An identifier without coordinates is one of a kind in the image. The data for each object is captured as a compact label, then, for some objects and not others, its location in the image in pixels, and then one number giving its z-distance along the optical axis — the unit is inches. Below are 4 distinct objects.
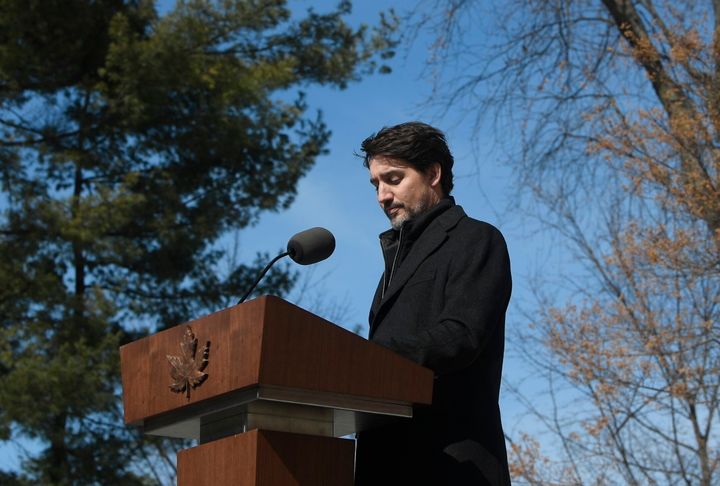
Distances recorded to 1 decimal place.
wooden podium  175.0
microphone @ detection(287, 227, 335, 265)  211.3
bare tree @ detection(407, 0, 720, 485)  653.9
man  195.9
